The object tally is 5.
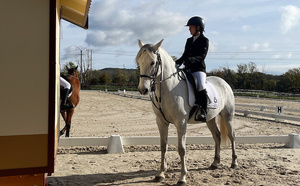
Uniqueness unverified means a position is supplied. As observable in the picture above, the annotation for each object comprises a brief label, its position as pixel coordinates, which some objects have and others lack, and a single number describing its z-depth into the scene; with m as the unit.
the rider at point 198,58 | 4.49
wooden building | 2.76
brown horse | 6.96
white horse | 3.83
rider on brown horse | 6.39
